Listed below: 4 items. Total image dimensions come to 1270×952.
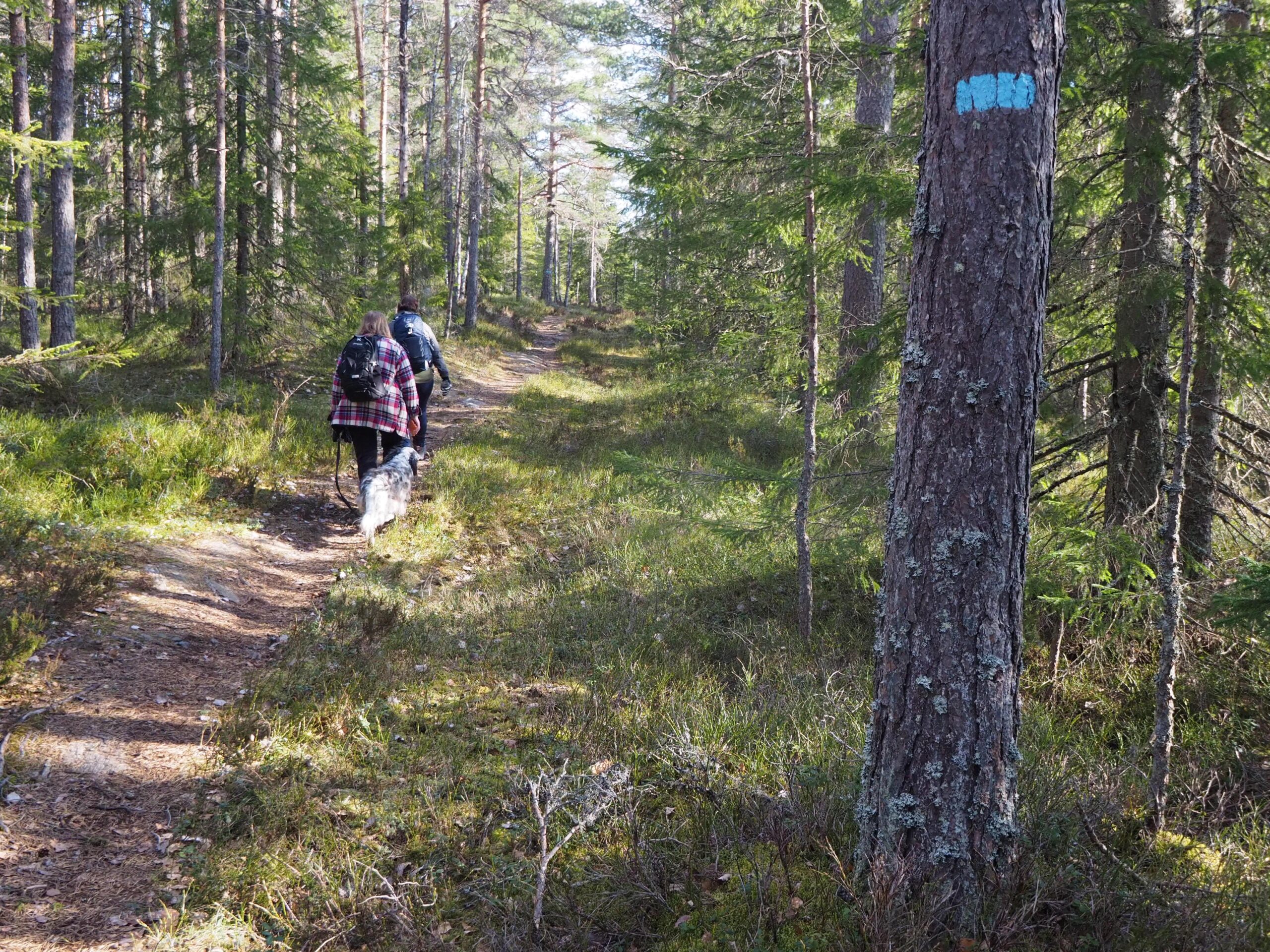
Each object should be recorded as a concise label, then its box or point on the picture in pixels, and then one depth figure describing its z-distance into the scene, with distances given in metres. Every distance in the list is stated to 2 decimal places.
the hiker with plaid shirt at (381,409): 7.77
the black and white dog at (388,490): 7.43
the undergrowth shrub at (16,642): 4.33
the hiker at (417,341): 9.55
